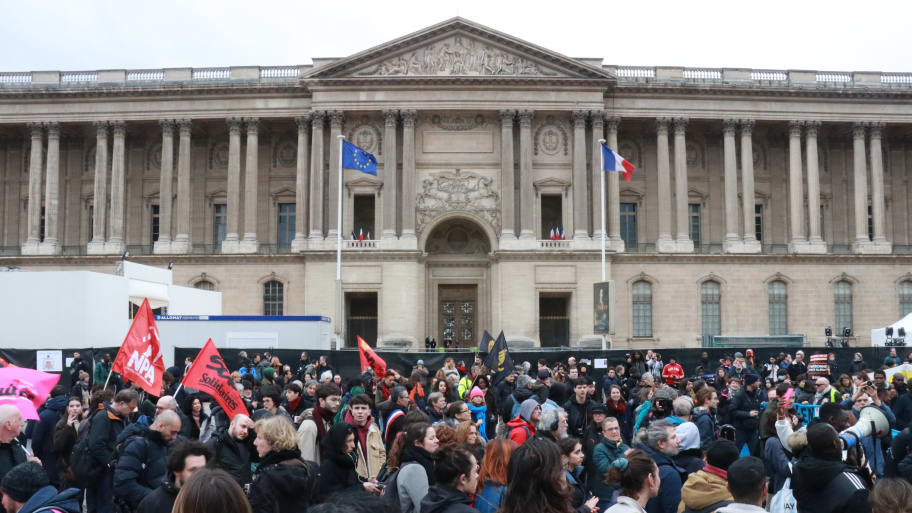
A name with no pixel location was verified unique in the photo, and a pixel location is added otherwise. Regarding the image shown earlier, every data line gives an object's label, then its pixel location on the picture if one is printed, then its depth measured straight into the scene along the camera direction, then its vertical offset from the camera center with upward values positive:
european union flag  43.31 +7.40
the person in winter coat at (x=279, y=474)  7.40 -1.43
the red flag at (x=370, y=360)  20.11 -1.23
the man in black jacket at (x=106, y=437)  10.12 -1.50
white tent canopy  38.88 -1.35
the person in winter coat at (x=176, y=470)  7.24 -1.37
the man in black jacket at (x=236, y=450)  9.02 -1.48
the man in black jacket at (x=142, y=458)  8.70 -1.53
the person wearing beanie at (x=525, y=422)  11.23 -1.53
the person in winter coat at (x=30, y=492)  6.19 -1.33
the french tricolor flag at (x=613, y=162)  43.03 +7.15
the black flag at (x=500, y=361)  20.56 -1.28
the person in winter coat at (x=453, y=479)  6.60 -1.32
